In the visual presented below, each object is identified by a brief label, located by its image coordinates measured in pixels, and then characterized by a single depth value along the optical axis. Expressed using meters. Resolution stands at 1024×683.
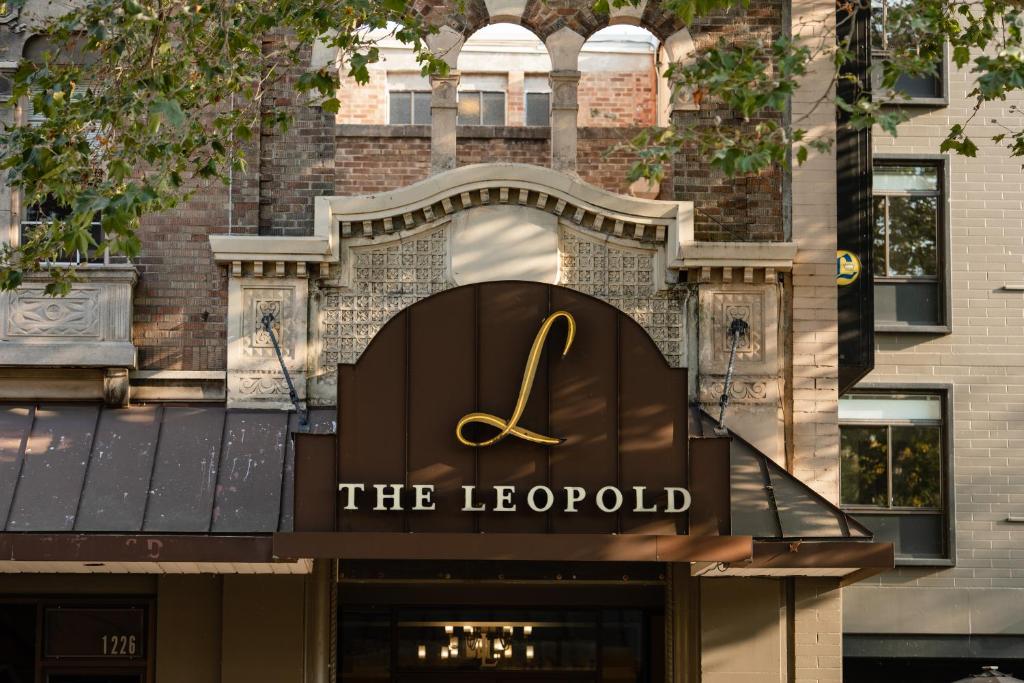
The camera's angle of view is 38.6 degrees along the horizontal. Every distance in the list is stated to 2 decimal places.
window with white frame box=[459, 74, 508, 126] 26.83
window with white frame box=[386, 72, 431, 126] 26.38
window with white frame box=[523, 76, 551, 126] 26.91
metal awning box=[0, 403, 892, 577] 13.01
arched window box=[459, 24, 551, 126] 26.86
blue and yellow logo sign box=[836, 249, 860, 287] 15.63
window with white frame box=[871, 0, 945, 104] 19.97
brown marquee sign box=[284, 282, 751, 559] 12.86
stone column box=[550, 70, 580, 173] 15.62
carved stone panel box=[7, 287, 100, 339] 14.59
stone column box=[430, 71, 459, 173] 15.49
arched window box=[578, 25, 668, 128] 25.25
